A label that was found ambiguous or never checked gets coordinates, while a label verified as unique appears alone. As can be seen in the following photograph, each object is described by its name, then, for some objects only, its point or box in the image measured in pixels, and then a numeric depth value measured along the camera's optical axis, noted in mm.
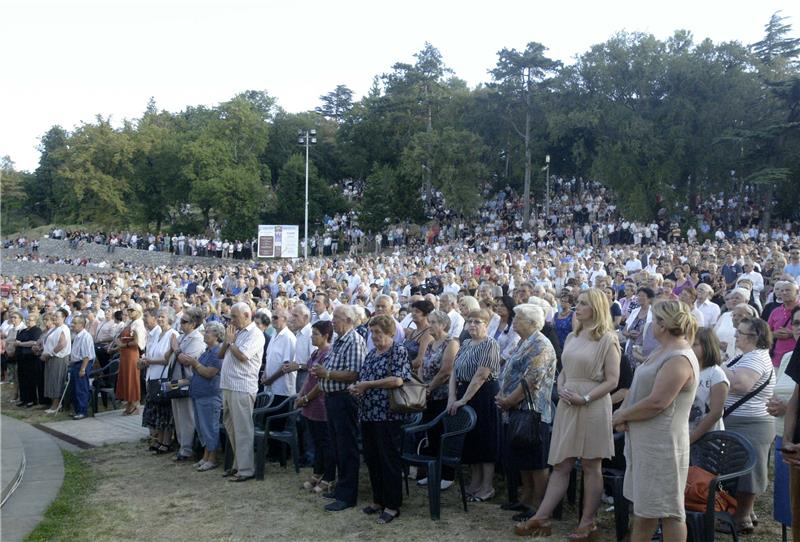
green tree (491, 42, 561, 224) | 42625
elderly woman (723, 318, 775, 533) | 5129
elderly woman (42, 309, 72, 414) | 11656
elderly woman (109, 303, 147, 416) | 10773
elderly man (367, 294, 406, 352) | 7383
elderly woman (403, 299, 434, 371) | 6836
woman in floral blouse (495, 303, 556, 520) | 5406
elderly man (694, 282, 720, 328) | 8672
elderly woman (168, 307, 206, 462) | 8180
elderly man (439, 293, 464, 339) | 8959
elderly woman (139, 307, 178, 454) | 8602
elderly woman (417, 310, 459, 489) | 6395
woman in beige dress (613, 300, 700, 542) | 4020
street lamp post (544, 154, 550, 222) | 41650
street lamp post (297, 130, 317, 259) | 33281
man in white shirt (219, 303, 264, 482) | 7152
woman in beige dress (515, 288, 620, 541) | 4824
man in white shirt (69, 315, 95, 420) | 11188
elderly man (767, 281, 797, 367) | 6762
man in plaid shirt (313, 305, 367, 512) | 6051
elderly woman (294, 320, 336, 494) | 6605
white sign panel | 31375
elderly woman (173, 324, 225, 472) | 7719
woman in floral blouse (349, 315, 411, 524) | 5790
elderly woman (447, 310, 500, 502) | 6000
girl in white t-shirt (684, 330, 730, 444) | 4754
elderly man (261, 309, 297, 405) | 7664
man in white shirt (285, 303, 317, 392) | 7590
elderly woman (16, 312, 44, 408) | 12289
